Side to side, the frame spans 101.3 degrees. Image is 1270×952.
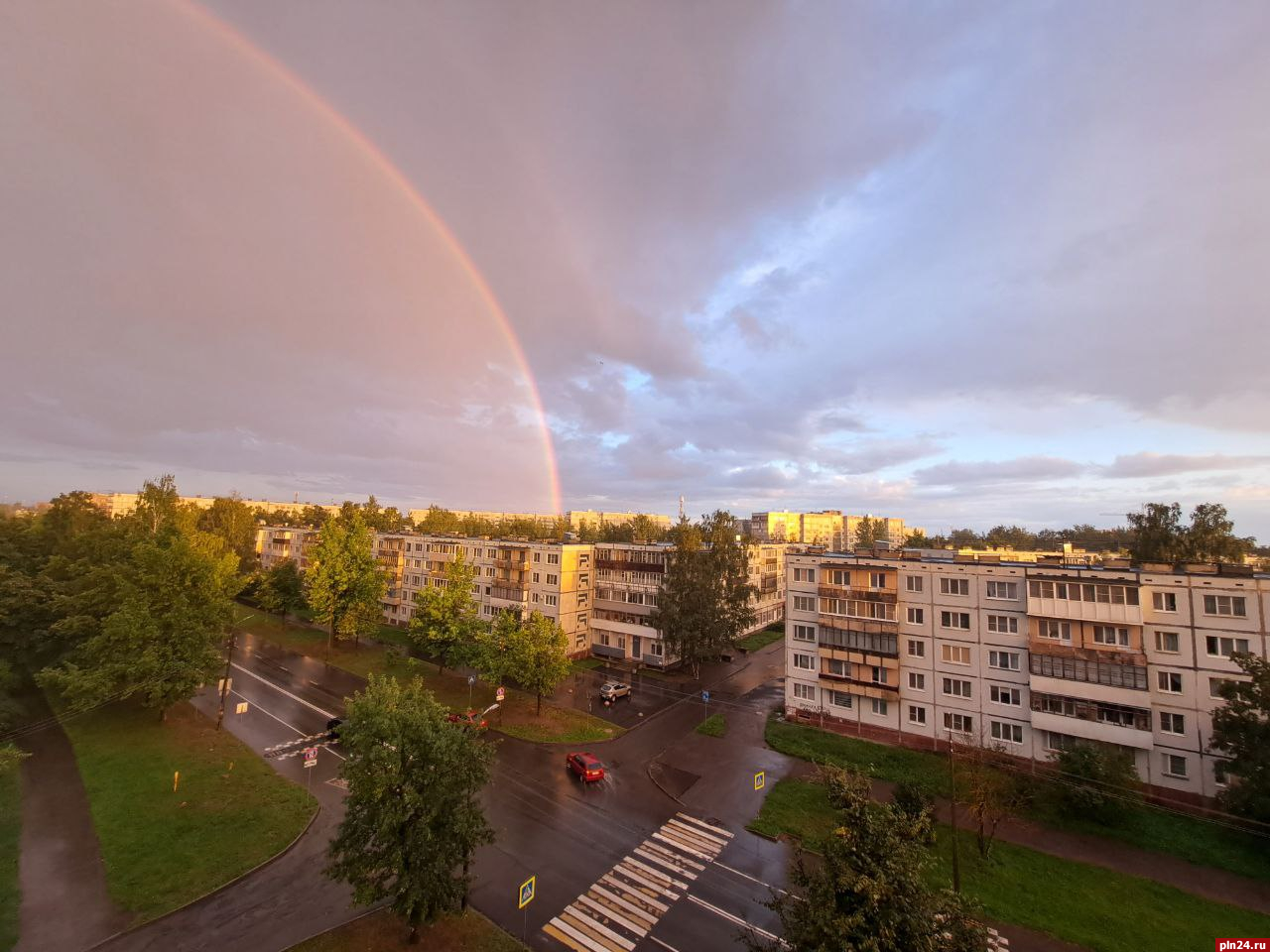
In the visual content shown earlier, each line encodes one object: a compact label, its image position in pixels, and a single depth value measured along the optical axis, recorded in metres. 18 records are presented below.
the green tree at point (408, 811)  16.03
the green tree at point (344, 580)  52.25
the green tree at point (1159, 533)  51.75
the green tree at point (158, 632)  32.66
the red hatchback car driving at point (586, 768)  29.81
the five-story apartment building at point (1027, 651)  27.56
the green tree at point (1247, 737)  22.98
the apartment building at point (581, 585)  56.22
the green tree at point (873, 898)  10.23
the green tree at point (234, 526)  85.50
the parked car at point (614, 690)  43.75
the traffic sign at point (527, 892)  17.25
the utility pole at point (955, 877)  19.08
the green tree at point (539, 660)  37.97
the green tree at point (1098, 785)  25.83
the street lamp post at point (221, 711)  35.44
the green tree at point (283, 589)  66.44
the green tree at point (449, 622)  43.50
